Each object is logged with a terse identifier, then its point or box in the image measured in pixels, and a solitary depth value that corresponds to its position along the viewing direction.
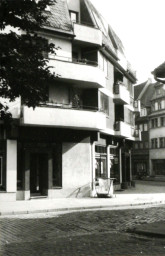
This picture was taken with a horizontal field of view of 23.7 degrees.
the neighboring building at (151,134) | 61.19
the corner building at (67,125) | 22.11
